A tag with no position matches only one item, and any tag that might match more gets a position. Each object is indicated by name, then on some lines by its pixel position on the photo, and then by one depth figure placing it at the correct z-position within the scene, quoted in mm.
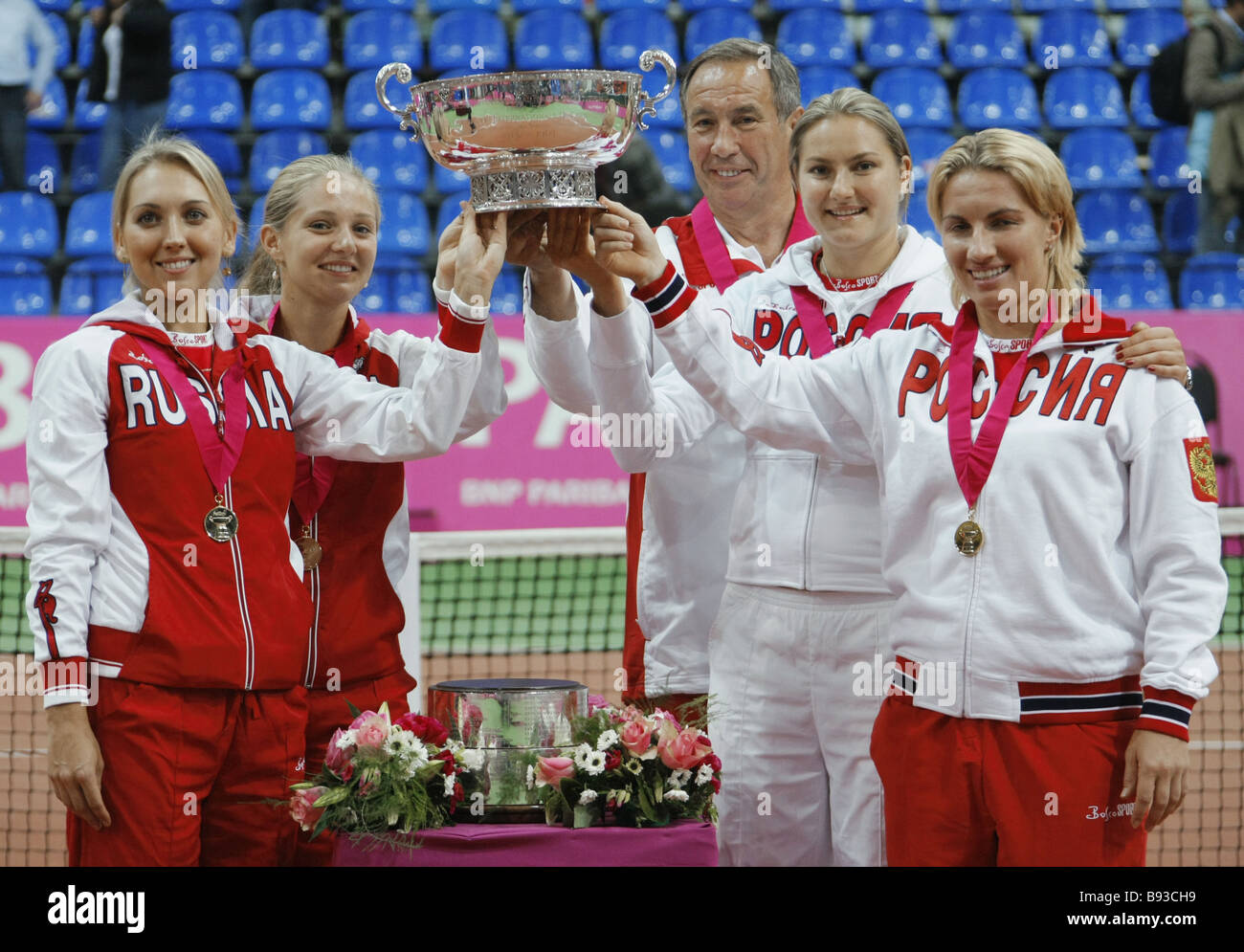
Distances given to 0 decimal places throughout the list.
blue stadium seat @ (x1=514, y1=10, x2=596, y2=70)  10180
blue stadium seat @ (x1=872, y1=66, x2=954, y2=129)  10188
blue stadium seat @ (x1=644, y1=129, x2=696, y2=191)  9625
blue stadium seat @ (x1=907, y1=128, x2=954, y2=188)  9758
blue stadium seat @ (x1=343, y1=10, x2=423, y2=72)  10023
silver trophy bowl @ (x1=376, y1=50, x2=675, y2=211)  2951
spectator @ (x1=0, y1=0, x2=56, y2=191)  9148
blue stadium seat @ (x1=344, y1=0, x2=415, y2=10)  10398
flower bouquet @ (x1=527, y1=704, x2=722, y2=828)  2799
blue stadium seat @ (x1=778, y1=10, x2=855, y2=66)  10438
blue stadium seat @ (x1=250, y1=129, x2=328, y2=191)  9125
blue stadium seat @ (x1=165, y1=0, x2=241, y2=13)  10125
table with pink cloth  2703
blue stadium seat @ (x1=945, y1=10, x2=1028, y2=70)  10570
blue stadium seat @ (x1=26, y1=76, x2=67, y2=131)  9594
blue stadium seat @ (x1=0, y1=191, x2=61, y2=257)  9109
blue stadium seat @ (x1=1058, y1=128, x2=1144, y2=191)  9891
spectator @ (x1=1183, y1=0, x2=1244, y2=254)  9117
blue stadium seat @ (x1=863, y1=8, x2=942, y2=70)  10633
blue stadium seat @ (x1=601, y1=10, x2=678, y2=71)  10281
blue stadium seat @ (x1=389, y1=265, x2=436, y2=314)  8641
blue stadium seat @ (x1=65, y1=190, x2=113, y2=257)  9031
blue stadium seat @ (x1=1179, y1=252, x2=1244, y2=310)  9195
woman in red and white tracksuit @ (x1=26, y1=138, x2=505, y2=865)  3020
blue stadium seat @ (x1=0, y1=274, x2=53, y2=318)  8516
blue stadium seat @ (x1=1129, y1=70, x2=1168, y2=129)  10305
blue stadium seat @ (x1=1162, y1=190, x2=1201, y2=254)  9664
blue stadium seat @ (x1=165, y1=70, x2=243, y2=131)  9625
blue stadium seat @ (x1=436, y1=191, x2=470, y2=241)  9219
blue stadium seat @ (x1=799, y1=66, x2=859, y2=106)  9805
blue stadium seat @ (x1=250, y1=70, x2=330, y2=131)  9742
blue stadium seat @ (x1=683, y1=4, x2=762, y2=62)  10102
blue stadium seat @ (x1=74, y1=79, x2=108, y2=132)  9672
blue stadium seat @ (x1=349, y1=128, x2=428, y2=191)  9570
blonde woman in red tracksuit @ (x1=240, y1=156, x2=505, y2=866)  3439
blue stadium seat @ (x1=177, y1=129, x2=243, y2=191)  9203
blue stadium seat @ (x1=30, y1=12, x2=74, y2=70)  9820
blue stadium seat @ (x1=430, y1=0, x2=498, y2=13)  10688
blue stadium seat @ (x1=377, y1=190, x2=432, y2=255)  9133
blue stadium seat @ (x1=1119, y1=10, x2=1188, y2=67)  10492
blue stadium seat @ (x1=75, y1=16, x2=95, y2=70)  9836
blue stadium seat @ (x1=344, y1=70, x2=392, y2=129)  9953
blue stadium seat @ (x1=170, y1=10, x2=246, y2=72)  10062
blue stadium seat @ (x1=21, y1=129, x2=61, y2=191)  9469
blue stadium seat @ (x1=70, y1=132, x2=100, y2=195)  9430
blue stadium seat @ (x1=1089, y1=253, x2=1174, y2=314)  9250
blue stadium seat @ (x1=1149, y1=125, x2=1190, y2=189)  9820
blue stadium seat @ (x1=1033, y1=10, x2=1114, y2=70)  10445
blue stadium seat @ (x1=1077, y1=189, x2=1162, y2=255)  9703
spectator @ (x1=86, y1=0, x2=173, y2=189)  8977
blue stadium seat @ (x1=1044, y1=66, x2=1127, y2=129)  10227
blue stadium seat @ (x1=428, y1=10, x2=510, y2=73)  10070
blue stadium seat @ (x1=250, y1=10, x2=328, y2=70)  10250
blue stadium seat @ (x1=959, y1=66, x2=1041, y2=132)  10094
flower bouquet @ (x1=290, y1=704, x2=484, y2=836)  2740
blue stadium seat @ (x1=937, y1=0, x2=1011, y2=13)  10766
